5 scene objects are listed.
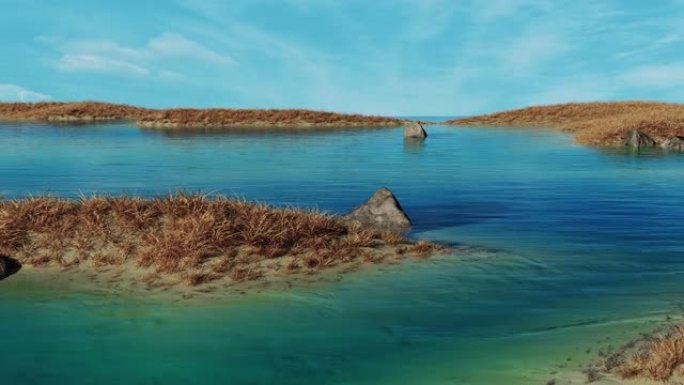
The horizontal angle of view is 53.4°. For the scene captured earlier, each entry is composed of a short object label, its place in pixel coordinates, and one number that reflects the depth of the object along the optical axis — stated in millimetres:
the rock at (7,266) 11835
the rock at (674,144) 42072
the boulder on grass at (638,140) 44562
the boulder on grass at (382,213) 16228
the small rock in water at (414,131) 55188
